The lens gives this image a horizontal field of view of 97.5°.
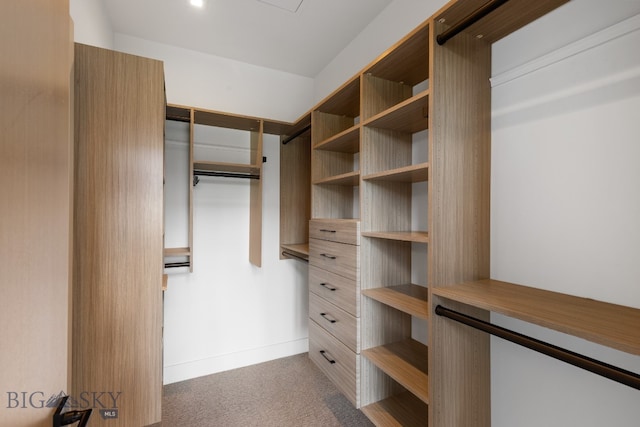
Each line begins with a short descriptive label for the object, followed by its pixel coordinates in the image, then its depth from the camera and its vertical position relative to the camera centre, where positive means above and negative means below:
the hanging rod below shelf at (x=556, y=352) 0.72 -0.41
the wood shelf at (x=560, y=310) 0.74 -0.31
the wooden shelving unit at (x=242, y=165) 2.21 +0.47
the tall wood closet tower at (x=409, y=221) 1.18 -0.03
